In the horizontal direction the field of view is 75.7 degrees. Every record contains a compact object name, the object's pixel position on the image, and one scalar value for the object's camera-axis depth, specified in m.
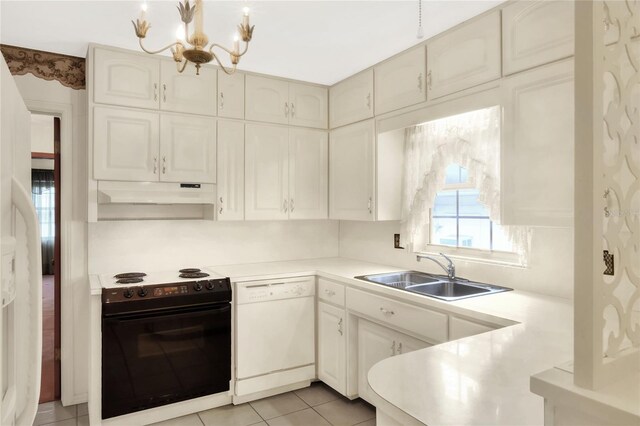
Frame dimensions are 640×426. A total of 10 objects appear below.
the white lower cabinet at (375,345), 2.47
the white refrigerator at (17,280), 0.81
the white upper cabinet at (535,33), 1.91
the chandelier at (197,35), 1.67
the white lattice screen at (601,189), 0.70
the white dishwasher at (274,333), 2.98
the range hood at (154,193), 2.80
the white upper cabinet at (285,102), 3.38
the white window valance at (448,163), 2.55
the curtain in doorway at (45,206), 7.32
